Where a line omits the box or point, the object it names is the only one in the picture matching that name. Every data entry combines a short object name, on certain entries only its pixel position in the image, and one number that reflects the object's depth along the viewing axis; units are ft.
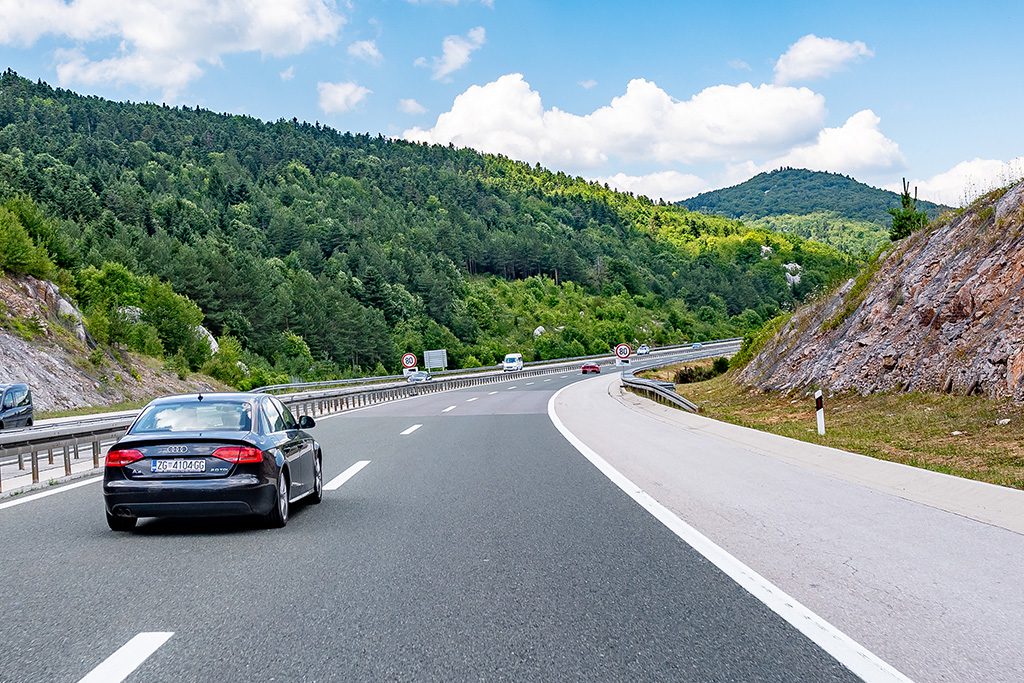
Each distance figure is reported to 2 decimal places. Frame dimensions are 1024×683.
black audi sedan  27.66
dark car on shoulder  72.63
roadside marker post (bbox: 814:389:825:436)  56.57
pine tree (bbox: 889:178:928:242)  106.93
